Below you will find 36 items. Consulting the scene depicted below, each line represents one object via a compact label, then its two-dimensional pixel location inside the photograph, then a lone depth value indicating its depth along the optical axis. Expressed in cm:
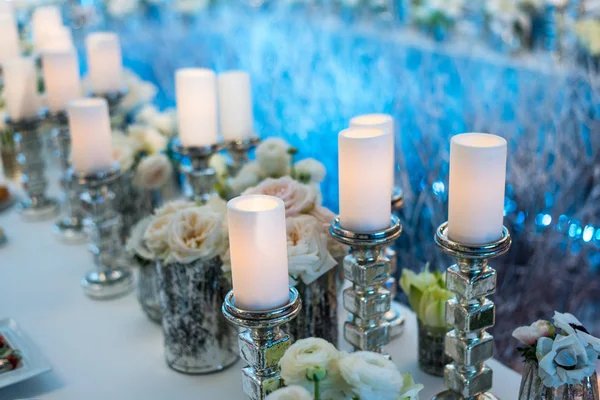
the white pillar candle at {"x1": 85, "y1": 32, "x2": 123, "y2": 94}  168
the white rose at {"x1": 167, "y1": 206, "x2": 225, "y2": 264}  101
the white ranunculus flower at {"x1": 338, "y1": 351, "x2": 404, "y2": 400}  69
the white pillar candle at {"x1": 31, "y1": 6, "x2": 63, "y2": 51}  207
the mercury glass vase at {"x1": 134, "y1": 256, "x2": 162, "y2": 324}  119
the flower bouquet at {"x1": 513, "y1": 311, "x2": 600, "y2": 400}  78
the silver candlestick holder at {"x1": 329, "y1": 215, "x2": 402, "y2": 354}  91
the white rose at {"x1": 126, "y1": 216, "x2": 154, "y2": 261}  114
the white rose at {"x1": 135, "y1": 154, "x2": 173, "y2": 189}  145
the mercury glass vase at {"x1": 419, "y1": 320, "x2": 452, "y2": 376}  101
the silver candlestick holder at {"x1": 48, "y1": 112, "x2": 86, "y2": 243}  162
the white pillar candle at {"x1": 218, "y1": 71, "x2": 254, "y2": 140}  138
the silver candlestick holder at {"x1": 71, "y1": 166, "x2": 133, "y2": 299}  132
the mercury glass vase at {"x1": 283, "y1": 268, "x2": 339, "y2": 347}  101
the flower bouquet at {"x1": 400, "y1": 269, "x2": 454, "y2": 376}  100
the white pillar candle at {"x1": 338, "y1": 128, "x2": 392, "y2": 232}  88
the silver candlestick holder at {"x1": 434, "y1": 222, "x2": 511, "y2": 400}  85
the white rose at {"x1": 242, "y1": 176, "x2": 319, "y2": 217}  103
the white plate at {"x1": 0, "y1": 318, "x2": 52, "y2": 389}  102
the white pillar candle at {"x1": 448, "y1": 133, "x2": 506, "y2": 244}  82
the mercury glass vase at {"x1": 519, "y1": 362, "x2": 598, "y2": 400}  80
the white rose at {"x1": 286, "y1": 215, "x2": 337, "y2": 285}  94
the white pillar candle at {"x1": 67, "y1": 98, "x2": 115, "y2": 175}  129
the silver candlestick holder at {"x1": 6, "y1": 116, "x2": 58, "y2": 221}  175
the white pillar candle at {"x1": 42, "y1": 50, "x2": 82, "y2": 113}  161
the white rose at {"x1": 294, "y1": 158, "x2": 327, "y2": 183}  119
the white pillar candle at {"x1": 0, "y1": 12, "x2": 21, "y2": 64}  197
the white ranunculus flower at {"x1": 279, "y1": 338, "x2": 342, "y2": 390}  71
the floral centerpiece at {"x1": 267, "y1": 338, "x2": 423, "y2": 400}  69
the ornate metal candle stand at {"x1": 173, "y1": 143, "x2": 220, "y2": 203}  135
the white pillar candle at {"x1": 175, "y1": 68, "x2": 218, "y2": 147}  133
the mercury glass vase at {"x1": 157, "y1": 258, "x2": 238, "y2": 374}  104
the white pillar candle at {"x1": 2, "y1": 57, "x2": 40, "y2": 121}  166
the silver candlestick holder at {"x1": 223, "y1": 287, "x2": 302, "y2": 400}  79
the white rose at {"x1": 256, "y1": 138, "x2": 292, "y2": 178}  120
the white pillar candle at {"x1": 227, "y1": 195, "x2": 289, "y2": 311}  77
